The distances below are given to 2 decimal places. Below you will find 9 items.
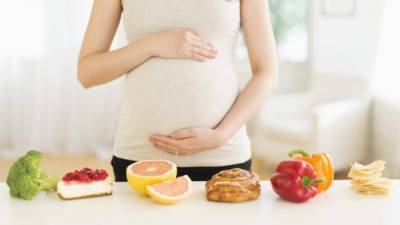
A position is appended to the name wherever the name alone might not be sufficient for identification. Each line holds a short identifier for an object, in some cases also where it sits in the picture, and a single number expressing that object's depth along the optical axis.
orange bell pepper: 1.51
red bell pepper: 1.43
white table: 1.32
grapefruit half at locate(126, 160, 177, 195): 1.46
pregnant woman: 1.69
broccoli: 1.45
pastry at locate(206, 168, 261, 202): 1.42
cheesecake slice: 1.45
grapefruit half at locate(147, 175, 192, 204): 1.41
